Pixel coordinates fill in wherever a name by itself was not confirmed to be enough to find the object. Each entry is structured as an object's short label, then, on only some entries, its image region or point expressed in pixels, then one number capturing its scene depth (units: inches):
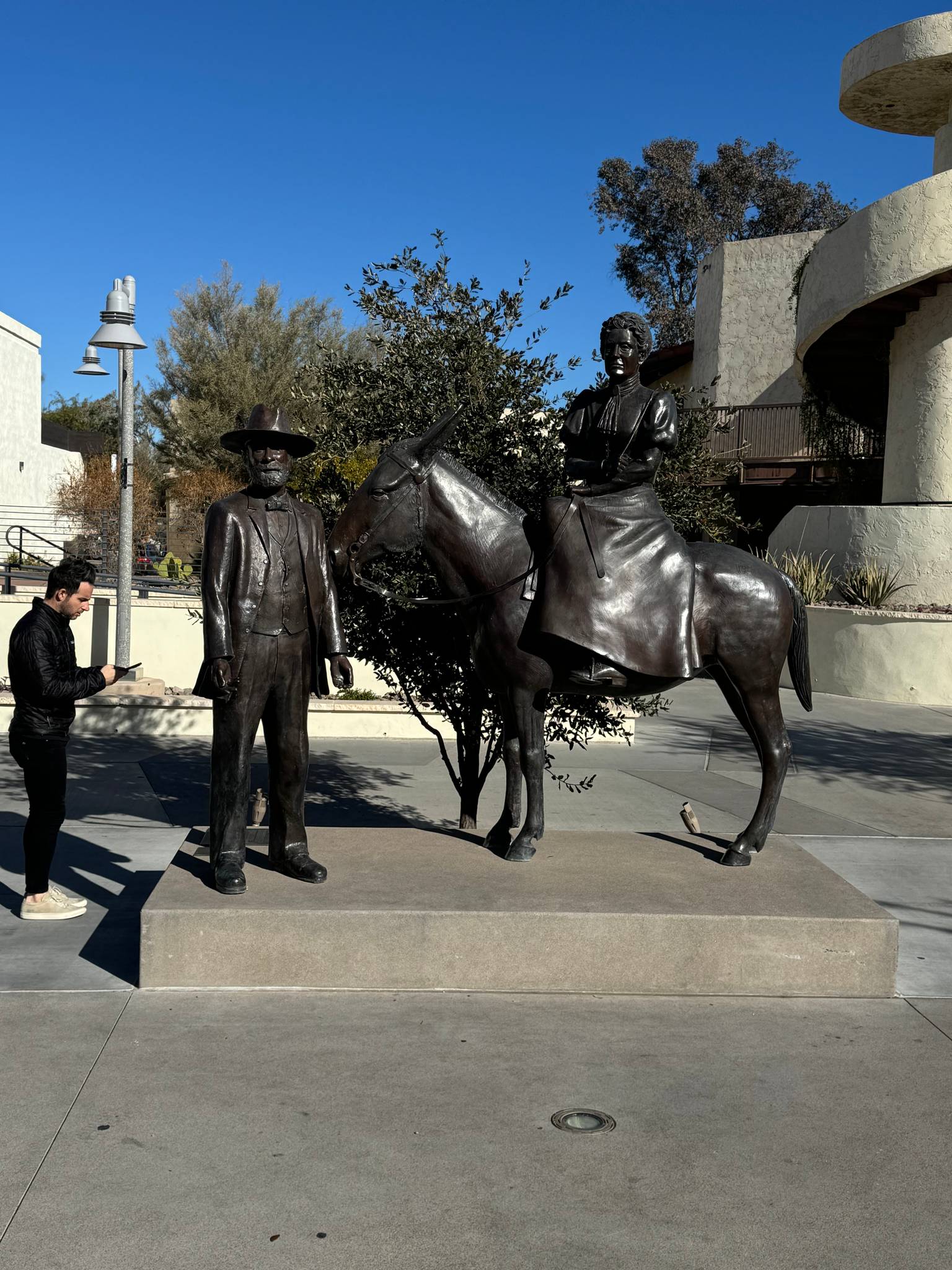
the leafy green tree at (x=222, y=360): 1261.1
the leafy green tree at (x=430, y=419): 262.2
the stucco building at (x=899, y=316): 606.2
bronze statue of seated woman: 211.5
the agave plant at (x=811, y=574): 655.1
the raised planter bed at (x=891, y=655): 610.2
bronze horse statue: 209.3
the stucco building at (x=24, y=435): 1468.9
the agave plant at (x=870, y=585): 629.3
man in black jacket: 220.4
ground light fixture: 149.3
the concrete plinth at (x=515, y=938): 191.5
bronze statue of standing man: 202.4
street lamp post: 509.7
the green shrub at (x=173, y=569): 789.2
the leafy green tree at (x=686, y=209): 1662.2
